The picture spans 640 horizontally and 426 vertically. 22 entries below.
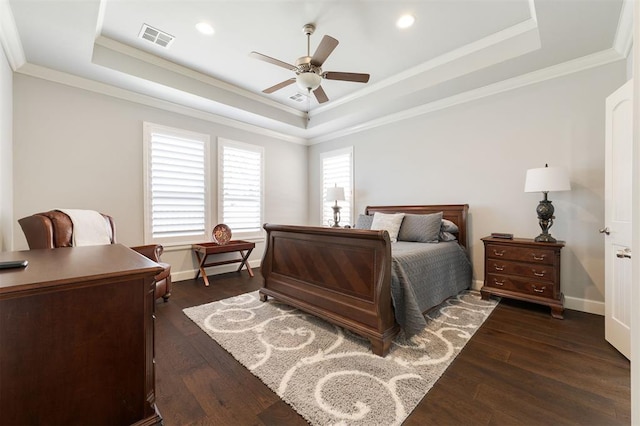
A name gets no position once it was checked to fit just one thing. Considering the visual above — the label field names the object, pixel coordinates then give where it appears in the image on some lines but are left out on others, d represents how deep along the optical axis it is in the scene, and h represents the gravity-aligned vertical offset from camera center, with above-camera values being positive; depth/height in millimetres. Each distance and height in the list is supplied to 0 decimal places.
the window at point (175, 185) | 3797 +402
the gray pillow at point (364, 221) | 4158 -163
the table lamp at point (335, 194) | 4671 +317
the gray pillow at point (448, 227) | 3527 -209
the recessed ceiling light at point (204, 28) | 2713 +1961
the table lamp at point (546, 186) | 2611 +270
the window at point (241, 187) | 4582 +462
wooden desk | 848 -484
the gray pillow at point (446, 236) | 3430 -324
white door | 1938 -47
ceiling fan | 2455 +1442
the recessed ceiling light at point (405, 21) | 2580 +1941
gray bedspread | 2096 -652
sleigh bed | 2029 -618
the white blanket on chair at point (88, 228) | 2471 -170
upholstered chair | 2182 -162
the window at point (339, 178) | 5125 +706
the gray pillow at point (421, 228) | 3389 -217
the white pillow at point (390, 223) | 3616 -162
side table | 3885 -618
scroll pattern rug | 1475 -1093
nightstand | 2658 -652
